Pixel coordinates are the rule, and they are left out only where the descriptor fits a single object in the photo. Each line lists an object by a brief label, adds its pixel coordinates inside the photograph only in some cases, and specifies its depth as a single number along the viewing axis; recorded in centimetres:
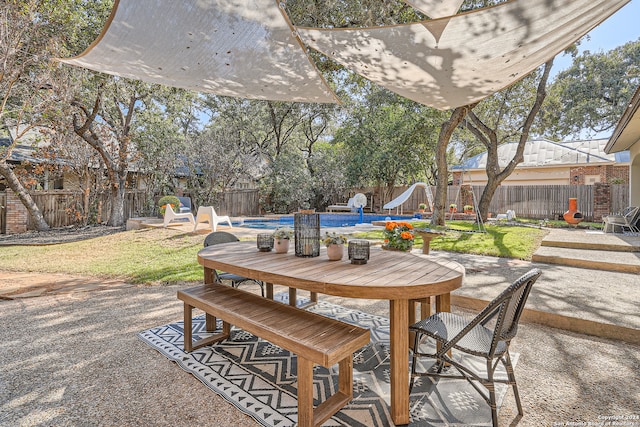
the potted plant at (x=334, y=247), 224
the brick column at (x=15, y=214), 830
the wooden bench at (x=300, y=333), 158
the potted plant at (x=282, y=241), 256
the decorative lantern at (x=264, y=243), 268
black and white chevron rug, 171
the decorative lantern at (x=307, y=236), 237
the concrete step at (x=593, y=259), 459
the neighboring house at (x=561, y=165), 1280
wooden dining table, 164
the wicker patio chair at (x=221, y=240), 335
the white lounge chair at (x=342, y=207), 1534
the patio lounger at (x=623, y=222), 724
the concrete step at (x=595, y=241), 558
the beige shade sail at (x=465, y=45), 240
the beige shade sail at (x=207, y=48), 260
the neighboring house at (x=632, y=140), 479
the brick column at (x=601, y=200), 1116
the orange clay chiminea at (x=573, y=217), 961
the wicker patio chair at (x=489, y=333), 155
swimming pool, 1272
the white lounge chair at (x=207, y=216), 808
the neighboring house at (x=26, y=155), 916
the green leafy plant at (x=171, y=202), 1023
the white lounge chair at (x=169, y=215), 884
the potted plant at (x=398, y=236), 267
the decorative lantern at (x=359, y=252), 212
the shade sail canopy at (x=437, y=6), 330
